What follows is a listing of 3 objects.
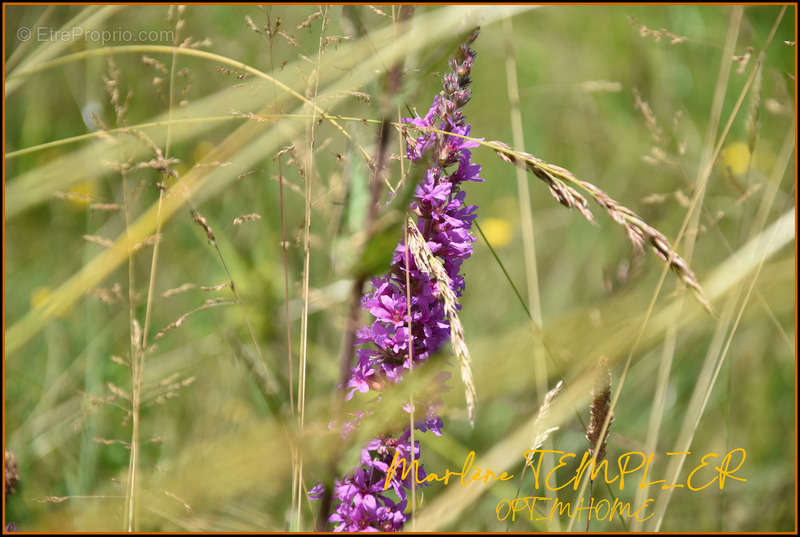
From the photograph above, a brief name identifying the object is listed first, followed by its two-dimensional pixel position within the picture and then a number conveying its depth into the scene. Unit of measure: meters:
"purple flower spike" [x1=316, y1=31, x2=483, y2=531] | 2.63
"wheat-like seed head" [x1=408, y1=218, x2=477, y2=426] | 2.56
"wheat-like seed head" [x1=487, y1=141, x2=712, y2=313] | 2.59
